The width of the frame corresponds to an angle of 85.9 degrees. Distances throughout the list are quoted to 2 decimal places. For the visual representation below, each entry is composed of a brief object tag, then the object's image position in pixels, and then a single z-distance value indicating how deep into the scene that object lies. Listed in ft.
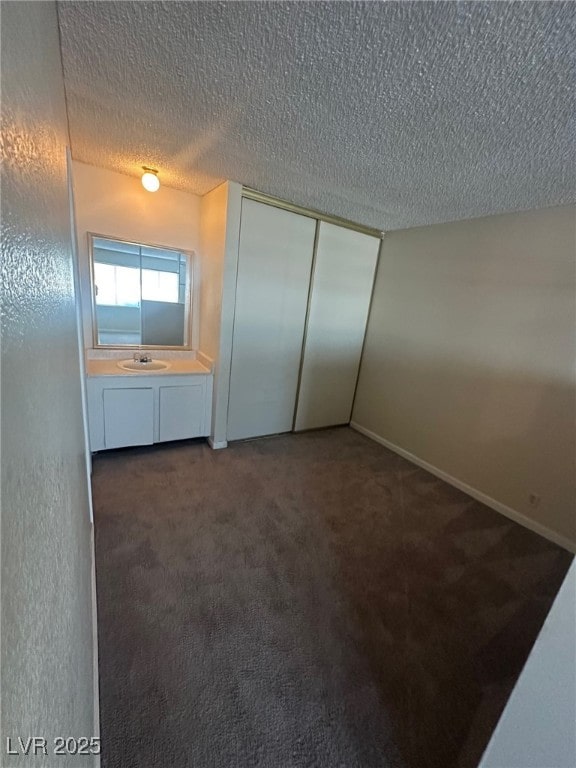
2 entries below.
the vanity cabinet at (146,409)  8.39
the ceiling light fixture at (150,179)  7.92
